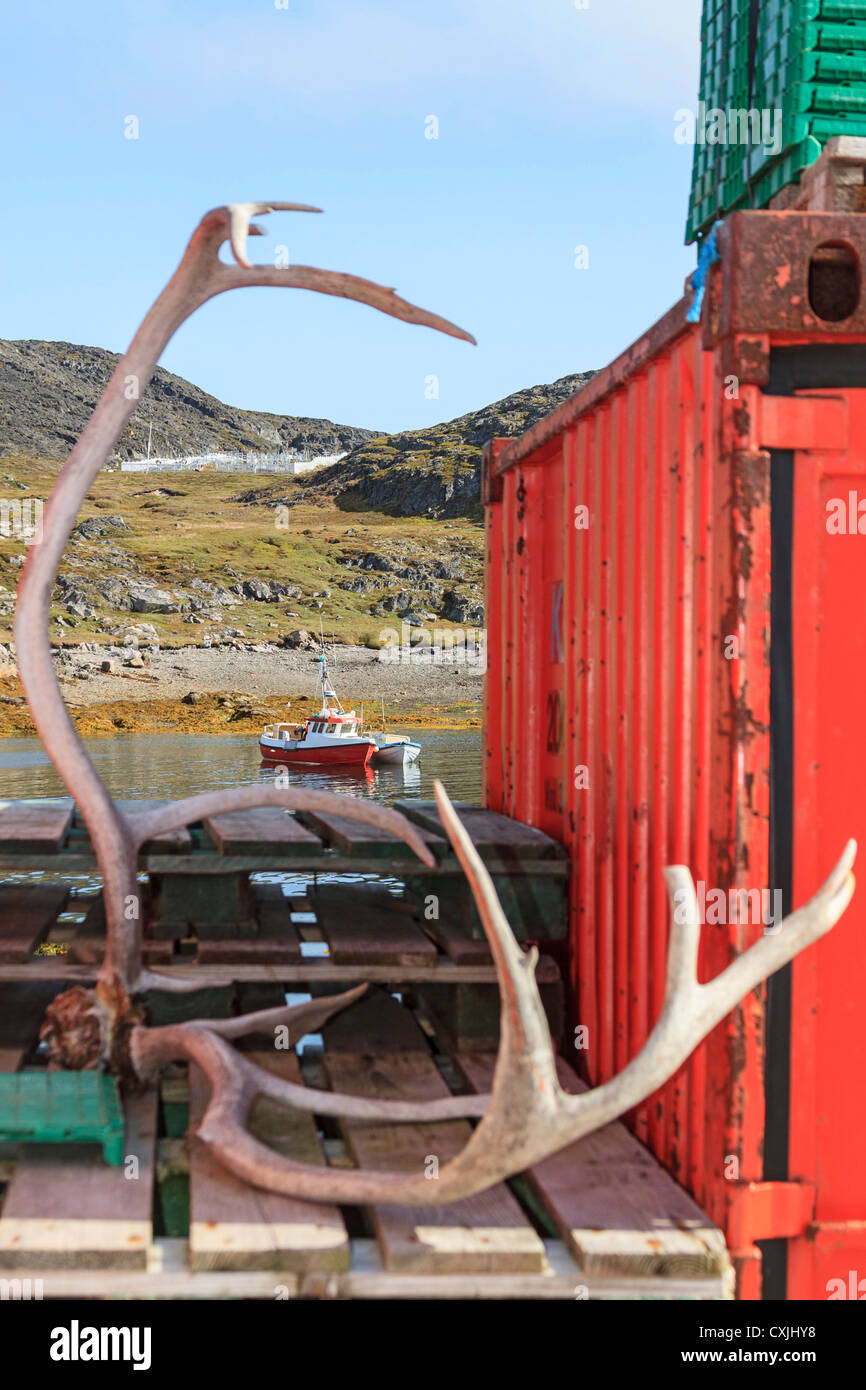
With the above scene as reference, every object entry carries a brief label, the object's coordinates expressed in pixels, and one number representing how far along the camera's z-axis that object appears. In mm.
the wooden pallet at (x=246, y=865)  4672
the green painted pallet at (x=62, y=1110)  3508
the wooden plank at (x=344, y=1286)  3051
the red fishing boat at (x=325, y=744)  45947
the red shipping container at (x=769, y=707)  3316
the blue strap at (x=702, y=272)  3469
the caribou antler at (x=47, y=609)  4094
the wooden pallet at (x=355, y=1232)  3068
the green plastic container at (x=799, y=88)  5941
